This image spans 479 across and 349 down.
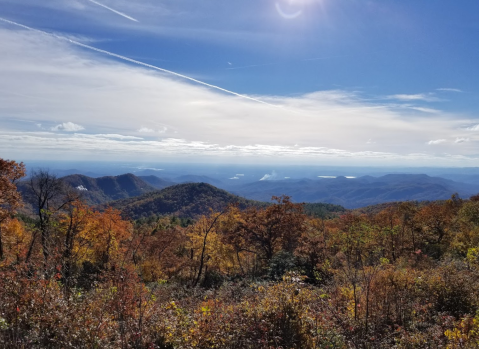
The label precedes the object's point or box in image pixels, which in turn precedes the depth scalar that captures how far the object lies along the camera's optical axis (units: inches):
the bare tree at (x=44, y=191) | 991.0
